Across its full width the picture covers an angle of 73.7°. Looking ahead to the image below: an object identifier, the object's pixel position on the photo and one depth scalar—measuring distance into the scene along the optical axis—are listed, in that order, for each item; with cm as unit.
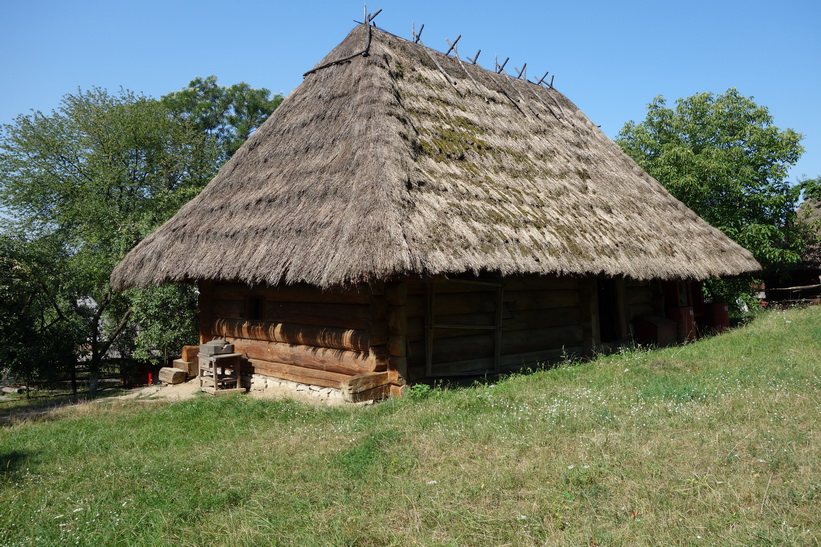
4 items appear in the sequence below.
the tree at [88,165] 2005
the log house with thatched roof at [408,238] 685
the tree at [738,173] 1564
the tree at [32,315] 1250
